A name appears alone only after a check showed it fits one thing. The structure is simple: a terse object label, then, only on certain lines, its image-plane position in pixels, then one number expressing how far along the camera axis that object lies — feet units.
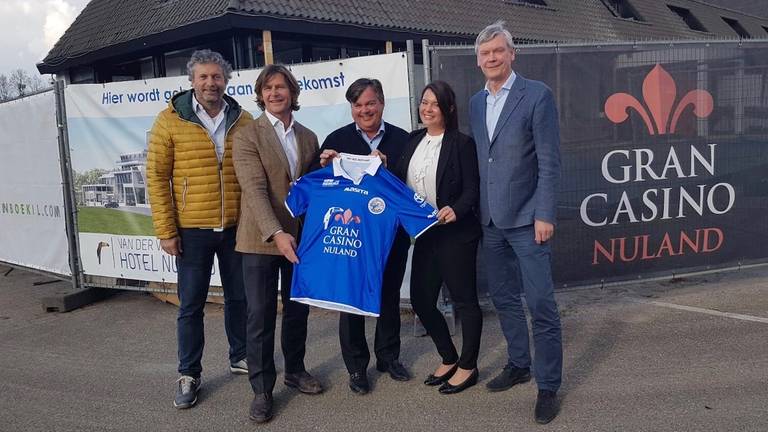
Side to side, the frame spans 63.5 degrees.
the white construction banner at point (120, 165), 19.03
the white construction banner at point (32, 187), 21.35
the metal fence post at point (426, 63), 15.25
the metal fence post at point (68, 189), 20.33
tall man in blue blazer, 10.94
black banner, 16.79
